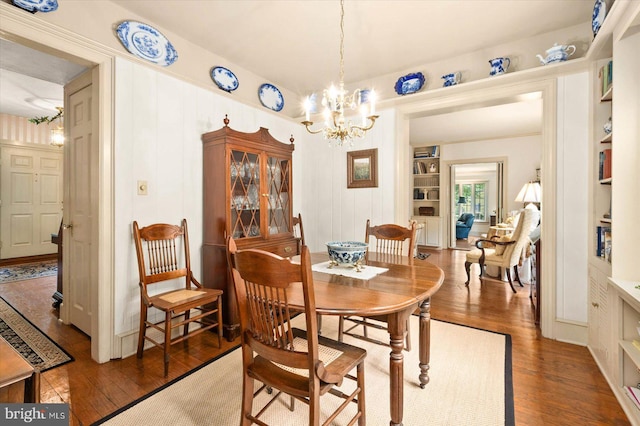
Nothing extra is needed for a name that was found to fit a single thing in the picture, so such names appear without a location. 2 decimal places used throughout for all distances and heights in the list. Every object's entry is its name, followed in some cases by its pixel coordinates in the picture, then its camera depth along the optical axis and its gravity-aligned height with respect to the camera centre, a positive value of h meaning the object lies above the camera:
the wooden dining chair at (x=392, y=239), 2.26 -0.22
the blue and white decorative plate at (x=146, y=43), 2.30 +1.37
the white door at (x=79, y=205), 2.44 +0.05
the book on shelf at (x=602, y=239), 2.09 -0.19
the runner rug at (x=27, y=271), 4.38 -0.97
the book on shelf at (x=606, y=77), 2.09 +0.98
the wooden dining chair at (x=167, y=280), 2.13 -0.57
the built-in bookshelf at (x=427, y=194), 7.39 +0.47
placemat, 1.72 -0.36
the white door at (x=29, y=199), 5.32 +0.21
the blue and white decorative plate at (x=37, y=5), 1.80 +1.28
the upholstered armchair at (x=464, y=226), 9.03 -0.42
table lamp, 5.43 +0.35
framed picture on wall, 3.49 +0.52
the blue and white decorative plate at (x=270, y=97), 3.55 +1.41
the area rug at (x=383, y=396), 1.60 -1.11
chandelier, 1.98 +0.67
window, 11.20 +0.50
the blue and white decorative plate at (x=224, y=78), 3.01 +1.37
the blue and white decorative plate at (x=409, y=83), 3.20 +1.40
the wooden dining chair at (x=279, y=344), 1.08 -0.56
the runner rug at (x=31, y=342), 2.19 -1.09
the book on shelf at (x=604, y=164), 2.09 +0.35
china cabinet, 2.64 +0.11
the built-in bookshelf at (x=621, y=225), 1.69 -0.08
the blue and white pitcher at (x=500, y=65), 2.73 +1.36
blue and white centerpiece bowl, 1.81 -0.26
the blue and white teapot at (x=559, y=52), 2.43 +1.32
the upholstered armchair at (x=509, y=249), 3.83 -0.51
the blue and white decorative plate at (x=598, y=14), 1.97 +1.35
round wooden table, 1.24 -0.39
